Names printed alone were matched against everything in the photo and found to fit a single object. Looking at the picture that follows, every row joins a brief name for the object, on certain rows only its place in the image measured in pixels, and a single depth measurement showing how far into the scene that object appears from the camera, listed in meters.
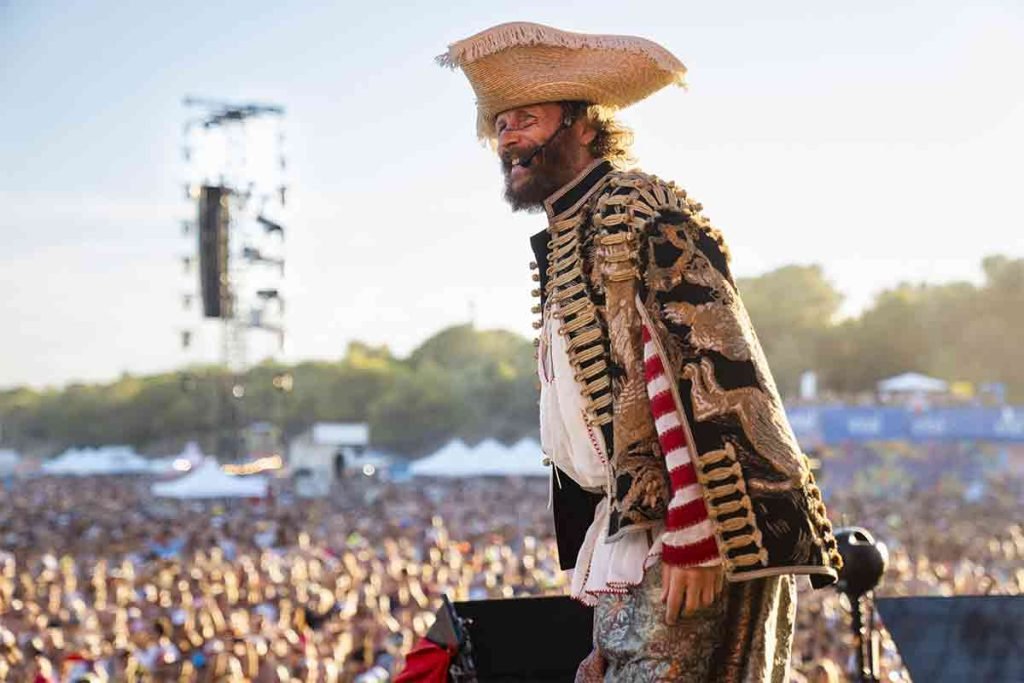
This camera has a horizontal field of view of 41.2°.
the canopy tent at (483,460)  31.80
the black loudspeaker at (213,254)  25.61
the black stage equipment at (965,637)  4.09
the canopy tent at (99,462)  50.84
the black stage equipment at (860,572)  3.92
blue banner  37.38
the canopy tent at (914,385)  41.22
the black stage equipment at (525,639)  3.59
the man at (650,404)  2.42
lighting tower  25.69
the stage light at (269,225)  27.62
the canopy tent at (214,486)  26.88
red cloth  3.09
